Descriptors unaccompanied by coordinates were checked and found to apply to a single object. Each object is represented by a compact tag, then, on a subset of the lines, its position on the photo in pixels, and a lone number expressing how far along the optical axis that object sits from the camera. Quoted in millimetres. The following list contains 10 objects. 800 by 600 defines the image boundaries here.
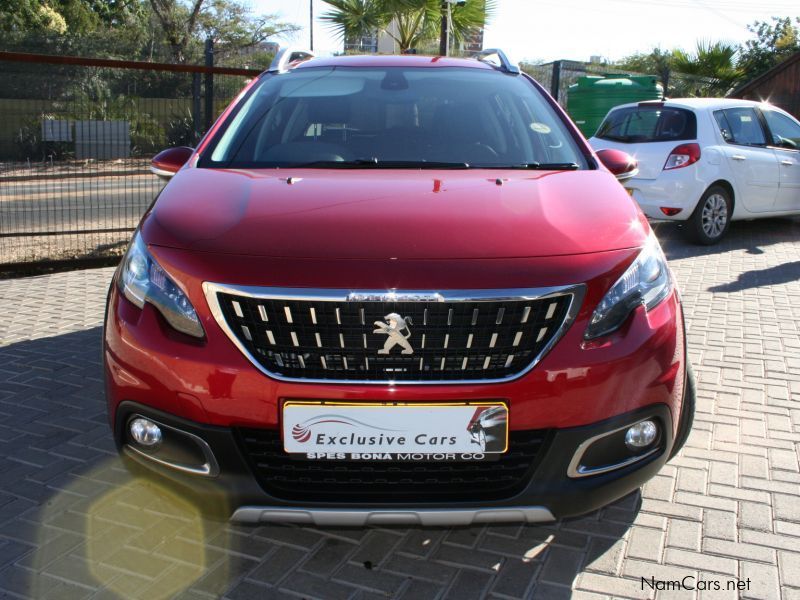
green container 16203
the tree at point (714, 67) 21125
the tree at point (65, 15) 29250
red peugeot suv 2283
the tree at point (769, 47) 25625
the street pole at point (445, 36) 15953
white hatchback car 8695
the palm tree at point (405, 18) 16906
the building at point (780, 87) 17672
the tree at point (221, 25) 30469
